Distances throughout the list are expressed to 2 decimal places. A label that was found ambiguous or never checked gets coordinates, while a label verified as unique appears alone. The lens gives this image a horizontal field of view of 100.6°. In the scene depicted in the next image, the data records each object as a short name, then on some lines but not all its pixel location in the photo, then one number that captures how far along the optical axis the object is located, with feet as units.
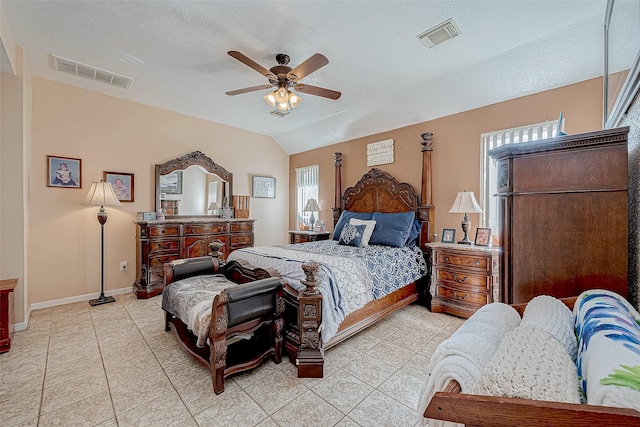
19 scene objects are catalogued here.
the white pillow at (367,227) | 11.64
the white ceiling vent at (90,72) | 9.94
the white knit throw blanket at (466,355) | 2.40
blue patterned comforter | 7.35
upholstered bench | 5.94
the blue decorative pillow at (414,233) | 11.98
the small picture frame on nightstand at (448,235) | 11.62
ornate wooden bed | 6.71
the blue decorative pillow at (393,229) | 11.52
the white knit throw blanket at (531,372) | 1.86
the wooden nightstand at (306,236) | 15.62
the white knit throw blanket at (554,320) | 2.53
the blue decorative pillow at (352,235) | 11.63
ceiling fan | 7.57
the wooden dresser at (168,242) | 12.39
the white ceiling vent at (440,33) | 7.59
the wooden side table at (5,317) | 7.54
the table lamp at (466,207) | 10.35
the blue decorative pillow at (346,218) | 13.57
